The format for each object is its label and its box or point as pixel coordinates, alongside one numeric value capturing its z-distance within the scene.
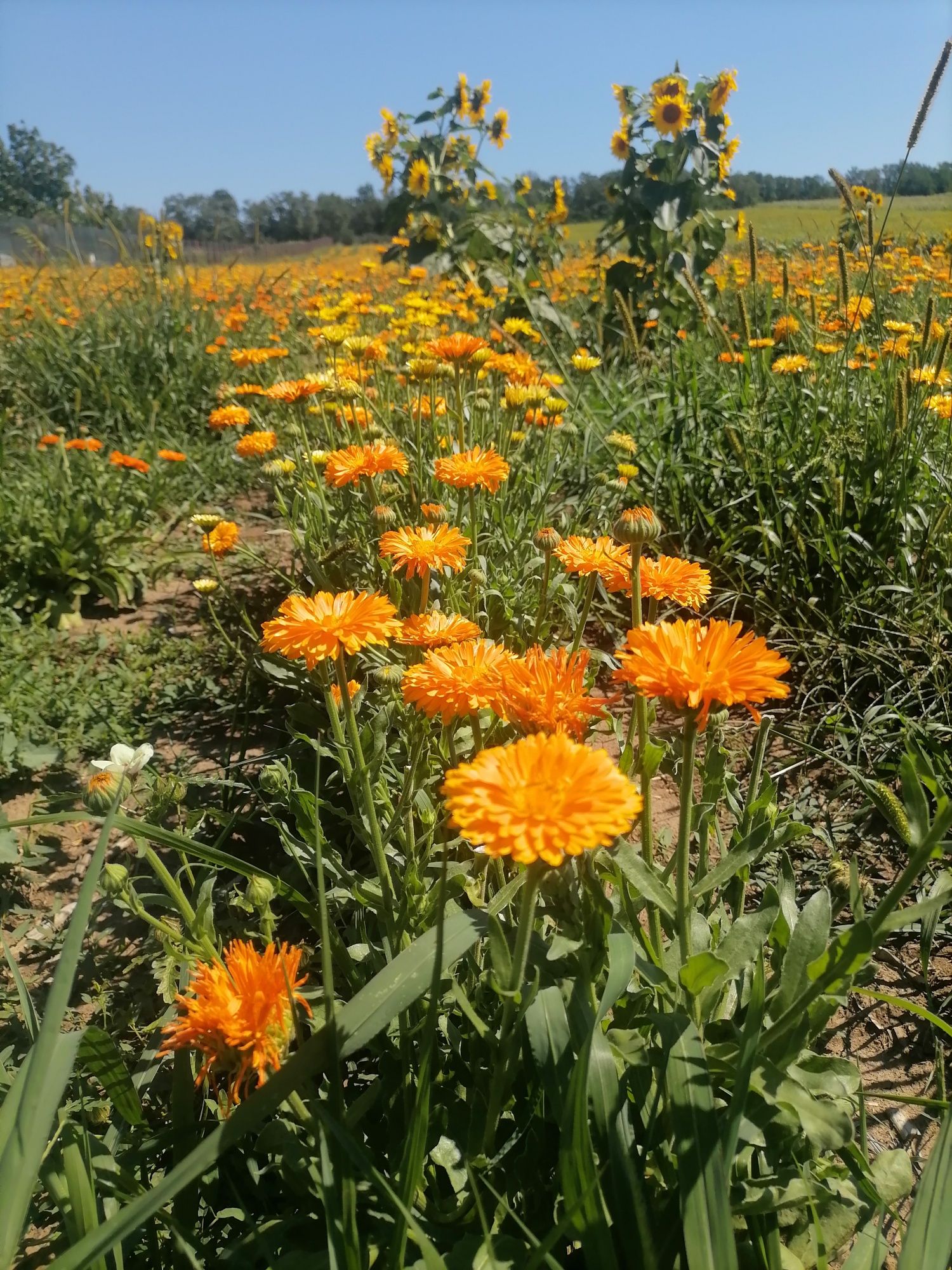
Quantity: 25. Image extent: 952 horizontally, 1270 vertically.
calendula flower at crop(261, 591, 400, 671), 0.44
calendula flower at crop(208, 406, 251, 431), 0.93
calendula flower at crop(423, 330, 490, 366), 0.79
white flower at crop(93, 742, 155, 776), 0.50
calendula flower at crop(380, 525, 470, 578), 0.55
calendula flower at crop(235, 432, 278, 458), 0.85
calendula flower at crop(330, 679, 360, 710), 0.60
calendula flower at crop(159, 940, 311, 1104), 0.38
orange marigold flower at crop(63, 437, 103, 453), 1.18
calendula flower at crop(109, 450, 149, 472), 1.13
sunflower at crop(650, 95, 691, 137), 1.39
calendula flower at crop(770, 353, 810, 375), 0.98
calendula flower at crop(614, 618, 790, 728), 0.37
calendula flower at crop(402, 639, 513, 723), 0.43
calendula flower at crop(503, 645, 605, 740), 0.41
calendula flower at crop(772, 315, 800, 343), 1.11
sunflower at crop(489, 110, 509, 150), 4.30
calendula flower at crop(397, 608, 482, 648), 0.49
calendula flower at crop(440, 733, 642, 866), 0.30
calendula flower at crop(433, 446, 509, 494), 0.63
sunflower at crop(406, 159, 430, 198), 4.08
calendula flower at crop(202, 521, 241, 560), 0.80
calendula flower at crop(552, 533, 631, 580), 0.50
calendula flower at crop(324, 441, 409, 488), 0.65
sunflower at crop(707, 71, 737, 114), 1.37
